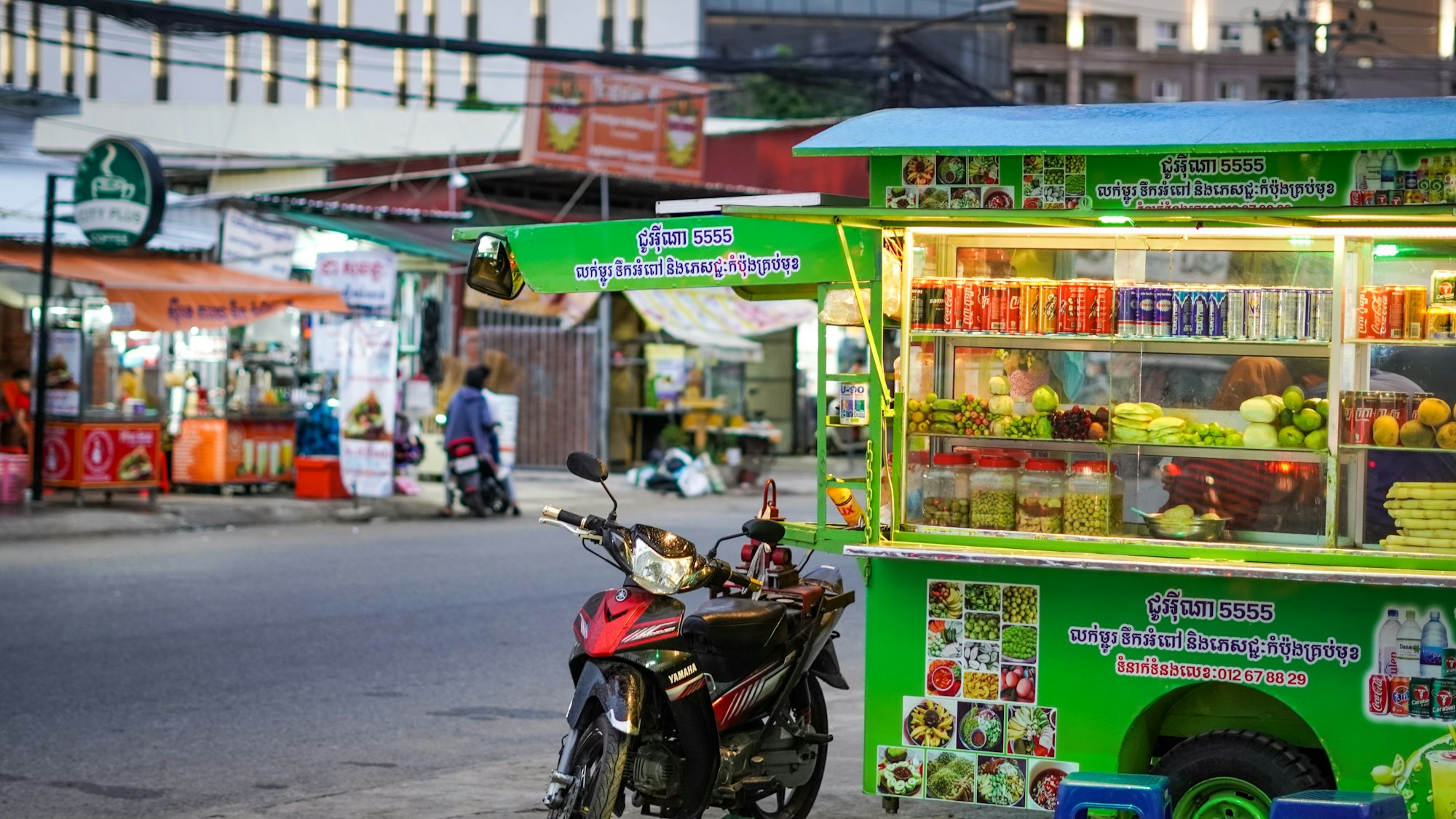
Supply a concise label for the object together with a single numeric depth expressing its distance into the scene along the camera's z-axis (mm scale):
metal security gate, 26094
